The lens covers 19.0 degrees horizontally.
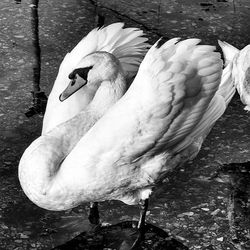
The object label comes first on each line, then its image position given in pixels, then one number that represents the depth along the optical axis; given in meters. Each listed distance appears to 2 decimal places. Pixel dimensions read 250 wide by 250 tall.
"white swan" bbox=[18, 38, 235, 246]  4.11
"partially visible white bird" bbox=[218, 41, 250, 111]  5.54
